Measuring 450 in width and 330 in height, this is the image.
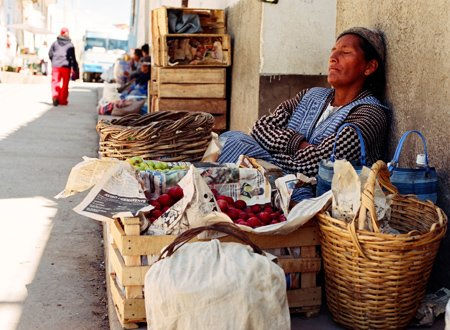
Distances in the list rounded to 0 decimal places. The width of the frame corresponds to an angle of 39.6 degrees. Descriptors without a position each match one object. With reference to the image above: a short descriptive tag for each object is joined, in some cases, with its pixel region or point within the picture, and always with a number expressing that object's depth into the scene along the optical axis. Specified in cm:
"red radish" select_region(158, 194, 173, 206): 271
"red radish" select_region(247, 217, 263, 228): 252
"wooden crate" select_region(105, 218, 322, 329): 239
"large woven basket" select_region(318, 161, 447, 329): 224
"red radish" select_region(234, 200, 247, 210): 280
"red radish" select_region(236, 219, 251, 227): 252
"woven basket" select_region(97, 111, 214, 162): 371
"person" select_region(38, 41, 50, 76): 3562
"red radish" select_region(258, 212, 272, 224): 261
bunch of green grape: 322
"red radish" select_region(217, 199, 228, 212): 265
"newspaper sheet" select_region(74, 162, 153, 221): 252
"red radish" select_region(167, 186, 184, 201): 275
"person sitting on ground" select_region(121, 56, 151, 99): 1102
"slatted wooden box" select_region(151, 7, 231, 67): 661
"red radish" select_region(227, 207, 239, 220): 262
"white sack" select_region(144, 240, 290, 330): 195
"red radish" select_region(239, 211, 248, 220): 263
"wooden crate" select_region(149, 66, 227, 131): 667
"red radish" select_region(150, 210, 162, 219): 261
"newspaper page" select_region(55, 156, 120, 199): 295
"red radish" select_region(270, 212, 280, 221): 266
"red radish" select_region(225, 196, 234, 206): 278
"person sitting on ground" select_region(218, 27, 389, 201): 336
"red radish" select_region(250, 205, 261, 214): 277
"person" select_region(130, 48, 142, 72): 1292
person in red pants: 1389
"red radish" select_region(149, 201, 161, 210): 268
